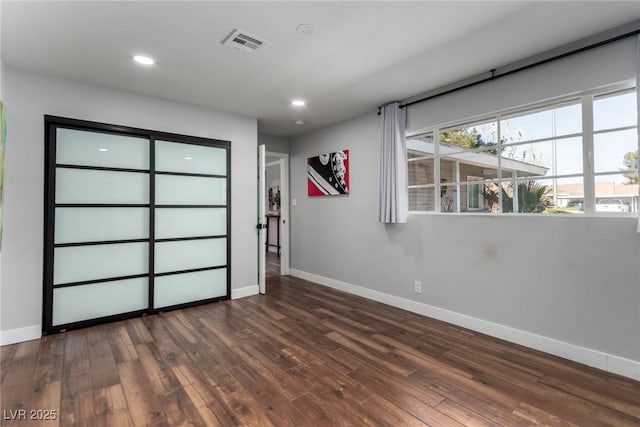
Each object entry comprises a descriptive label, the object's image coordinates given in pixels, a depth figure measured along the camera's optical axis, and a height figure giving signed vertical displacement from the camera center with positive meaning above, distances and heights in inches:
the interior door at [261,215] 176.1 +1.8
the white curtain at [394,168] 146.4 +24.9
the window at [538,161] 92.7 +21.3
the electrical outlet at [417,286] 142.7 -33.2
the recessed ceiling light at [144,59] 106.1 +57.5
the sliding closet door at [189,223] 146.9 -2.7
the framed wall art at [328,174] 182.4 +28.5
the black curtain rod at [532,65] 89.1 +54.1
